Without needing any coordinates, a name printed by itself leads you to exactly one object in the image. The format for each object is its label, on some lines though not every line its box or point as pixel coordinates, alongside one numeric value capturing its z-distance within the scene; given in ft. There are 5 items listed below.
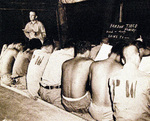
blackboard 11.71
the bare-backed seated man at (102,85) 7.38
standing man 20.57
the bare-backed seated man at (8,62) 14.24
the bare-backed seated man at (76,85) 8.48
